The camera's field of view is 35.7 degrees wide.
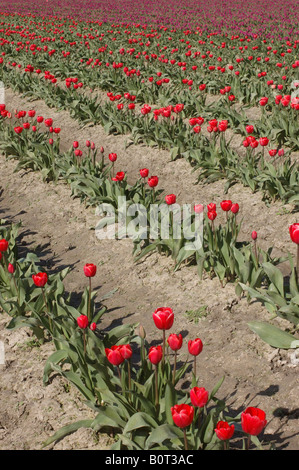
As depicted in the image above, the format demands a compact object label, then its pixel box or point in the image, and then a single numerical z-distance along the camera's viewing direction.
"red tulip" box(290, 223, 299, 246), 3.15
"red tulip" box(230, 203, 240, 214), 4.18
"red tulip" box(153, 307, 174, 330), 2.61
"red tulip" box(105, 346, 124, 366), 2.55
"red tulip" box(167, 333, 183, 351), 2.56
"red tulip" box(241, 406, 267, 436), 2.14
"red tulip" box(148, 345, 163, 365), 2.53
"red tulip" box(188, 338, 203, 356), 2.57
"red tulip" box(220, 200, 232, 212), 4.15
